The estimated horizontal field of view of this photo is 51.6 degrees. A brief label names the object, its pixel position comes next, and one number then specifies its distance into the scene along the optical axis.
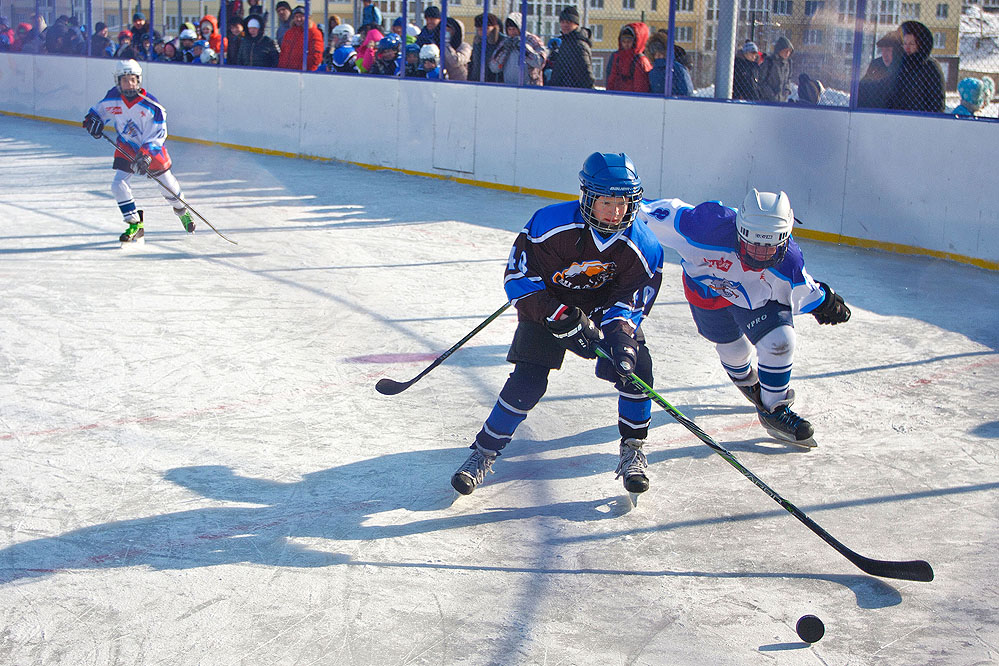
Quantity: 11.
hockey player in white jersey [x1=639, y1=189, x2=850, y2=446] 4.00
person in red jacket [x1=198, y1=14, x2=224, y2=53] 14.94
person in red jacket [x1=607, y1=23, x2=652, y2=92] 9.61
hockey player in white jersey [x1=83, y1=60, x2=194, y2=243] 7.91
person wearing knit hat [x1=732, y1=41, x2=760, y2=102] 8.80
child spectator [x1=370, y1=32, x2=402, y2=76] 12.08
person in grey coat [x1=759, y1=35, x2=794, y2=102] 8.46
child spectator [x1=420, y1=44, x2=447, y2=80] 11.52
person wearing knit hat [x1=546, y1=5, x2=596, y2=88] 10.03
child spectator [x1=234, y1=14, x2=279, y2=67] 13.70
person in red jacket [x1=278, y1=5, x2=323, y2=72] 13.14
